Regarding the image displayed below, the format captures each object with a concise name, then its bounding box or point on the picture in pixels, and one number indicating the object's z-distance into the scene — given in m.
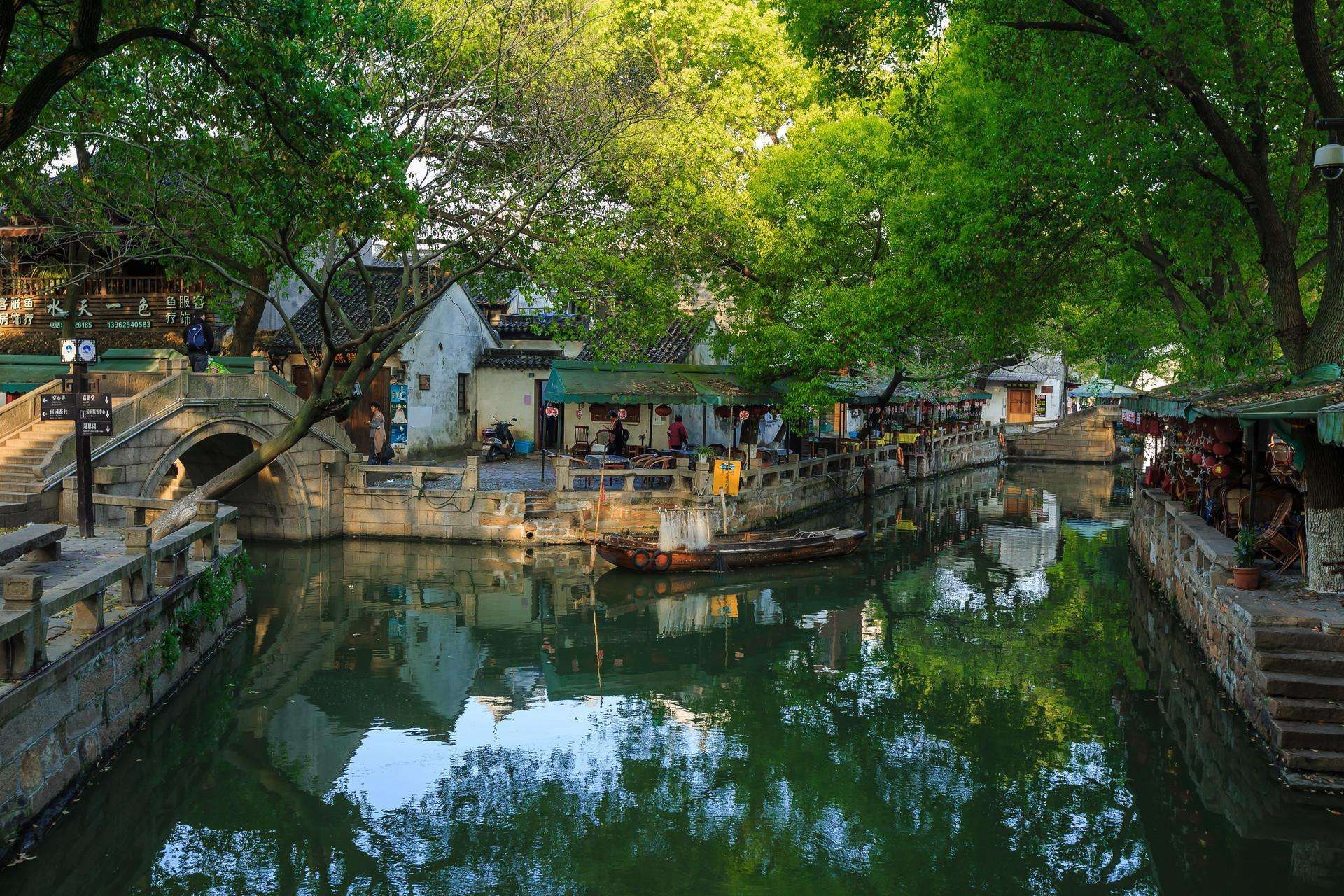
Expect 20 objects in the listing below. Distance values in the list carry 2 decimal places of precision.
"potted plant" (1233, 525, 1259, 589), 11.13
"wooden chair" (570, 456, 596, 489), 22.48
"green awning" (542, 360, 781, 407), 22.91
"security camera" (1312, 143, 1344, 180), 9.07
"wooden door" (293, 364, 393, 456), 26.98
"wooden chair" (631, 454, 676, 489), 22.09
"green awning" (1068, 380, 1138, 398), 38.16
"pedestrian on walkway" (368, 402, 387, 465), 23.75
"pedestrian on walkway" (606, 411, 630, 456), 25.83
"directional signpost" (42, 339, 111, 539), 13.11
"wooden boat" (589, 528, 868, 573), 18.67
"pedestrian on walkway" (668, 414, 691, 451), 25.62
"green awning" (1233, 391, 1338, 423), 9.82
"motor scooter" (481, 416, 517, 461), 28.19
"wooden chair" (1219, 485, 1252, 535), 13.34
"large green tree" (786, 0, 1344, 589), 11.41
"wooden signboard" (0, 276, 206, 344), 24.86
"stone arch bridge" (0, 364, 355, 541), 15.23
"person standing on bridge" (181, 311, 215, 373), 20.11
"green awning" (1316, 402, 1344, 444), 8.70
